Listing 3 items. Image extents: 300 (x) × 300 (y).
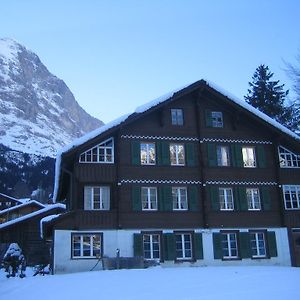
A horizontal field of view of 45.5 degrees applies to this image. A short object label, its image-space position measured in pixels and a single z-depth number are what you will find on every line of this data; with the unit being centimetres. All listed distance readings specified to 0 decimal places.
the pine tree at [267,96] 3320
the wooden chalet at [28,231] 3003
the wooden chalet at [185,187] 1879
